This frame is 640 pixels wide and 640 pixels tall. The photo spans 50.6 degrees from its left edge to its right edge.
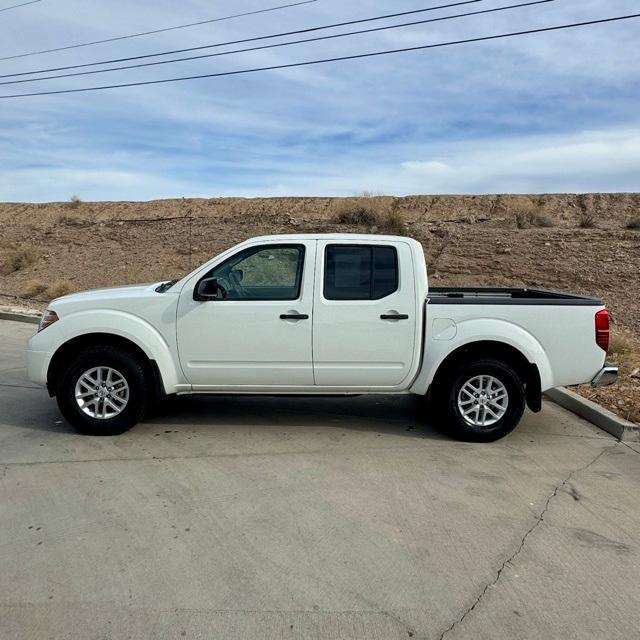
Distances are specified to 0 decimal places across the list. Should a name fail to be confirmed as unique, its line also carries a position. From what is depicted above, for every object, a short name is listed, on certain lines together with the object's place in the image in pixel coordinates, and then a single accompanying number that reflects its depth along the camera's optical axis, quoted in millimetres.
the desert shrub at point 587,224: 24741
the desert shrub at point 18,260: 26422
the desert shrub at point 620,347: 10219
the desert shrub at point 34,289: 21547
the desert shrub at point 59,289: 20812
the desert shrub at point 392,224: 24516
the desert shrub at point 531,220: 25184
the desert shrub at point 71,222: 33125
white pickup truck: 6199
